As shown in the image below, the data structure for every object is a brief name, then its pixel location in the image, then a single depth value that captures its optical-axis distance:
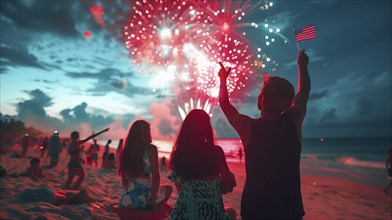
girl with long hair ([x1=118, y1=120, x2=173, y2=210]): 4.38
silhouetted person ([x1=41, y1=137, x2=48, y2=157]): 18.14
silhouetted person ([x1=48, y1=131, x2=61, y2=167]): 13.02
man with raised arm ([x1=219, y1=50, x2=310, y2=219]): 2.25
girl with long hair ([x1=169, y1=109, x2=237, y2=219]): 3.05
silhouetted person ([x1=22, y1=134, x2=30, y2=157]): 17.58
